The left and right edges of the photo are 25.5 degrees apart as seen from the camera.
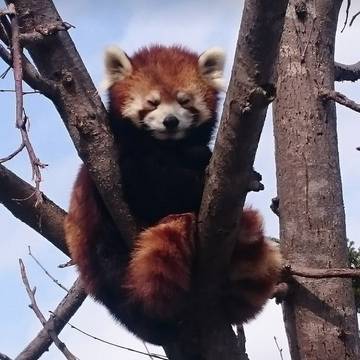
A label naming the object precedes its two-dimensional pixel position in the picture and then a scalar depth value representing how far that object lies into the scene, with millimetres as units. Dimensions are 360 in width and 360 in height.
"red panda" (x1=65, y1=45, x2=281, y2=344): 2762
